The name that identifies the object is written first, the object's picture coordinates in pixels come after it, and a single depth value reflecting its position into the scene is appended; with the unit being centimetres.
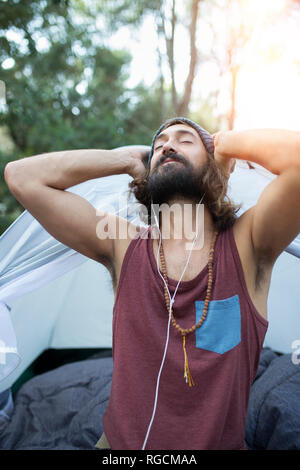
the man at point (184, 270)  151
